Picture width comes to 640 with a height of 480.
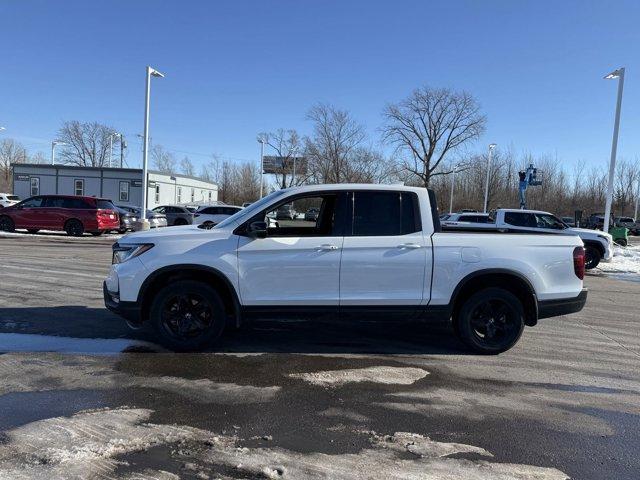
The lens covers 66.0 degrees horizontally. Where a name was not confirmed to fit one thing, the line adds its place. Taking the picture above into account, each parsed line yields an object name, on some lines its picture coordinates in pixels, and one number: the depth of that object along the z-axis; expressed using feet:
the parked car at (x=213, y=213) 83.82
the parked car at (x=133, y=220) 78.95
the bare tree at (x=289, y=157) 209.18
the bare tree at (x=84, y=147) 293.43
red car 72.74
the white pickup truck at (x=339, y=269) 17.53
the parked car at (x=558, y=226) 51.26
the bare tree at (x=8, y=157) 331.10
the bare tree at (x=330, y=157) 175.01
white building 157.28
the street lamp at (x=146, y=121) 76.95
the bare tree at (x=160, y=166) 338.19
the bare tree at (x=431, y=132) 181.47
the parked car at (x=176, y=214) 94.20
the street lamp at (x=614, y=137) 64.85
